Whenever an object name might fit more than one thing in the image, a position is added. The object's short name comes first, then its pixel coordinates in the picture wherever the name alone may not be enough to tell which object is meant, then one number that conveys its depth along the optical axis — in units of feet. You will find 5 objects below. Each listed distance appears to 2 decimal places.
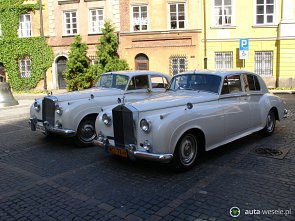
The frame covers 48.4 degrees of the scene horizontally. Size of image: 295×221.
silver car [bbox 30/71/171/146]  25.23
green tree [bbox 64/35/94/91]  77.41
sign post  69.36
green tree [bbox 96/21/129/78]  75.92
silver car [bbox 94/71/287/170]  18.07
